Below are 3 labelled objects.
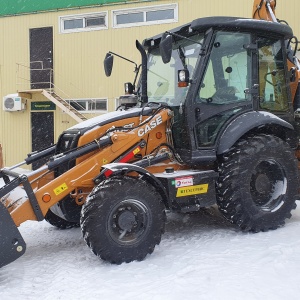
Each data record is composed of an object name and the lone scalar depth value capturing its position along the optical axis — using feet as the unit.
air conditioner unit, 48.47
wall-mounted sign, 48.73
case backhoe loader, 14.39
